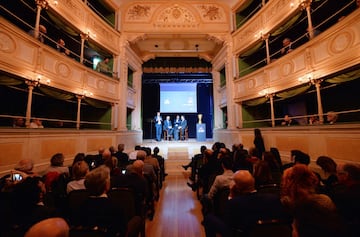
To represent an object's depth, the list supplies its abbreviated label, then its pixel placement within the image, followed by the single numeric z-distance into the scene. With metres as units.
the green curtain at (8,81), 3.89
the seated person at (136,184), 2.05
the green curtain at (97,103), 6.38
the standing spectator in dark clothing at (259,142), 5.19
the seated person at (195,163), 4.00
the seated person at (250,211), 1.28
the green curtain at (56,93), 4.86
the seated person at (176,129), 10.32
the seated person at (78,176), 1.98
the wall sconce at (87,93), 6.01
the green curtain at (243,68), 7.88
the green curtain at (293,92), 5.00
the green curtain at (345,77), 3.82
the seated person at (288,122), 5.52
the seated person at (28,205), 1.20
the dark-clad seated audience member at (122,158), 3.96
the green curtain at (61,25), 5.27
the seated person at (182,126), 10.22
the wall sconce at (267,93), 6.04
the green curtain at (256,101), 6.46
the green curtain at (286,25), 5.39
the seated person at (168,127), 10.15
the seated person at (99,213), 1.22
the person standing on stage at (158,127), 9.82
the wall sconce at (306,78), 4.64
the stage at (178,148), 7.03
